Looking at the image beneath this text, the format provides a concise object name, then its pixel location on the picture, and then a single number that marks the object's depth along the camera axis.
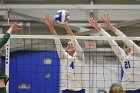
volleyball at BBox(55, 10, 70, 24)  9.98
